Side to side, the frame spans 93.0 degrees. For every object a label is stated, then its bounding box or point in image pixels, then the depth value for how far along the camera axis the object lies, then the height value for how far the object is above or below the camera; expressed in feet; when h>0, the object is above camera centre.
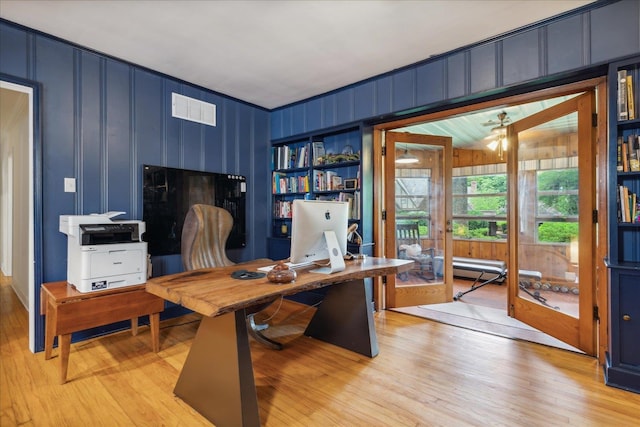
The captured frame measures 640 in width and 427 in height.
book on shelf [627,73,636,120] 6.58 +2.44
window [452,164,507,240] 19.19 +0.71
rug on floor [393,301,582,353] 9.10 -3.73
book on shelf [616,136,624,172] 6.71 +1.21
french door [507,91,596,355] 7.95 -0.26
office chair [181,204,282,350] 8.27 -0.77
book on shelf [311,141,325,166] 12.62 +2.62
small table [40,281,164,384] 6.55 -2.25
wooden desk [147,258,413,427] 4.71 -2.05
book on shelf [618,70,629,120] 6.65 +2.57
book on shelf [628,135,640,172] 6.54 +1.30
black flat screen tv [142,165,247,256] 10.06 +0.59
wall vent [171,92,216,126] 10.78 +3.87
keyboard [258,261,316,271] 6.80 -1.24
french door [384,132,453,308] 11.80 +0.13
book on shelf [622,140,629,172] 6.65 +1.22
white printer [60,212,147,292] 7.09 -0.93
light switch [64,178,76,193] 8.44 +0.82
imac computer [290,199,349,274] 6.20 -0.42
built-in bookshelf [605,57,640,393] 6.39 -0.32
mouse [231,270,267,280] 5.95 -1.23
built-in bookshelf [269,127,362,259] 11.78 +1.71
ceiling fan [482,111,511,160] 12.57 +3.41
